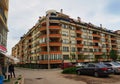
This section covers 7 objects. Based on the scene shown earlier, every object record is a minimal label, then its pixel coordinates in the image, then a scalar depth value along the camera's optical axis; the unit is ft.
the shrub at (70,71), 40.18
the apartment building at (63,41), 85.99
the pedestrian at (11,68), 34.86
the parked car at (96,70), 29.73
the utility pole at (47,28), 82.86
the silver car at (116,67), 34.14
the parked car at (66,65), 62.51
